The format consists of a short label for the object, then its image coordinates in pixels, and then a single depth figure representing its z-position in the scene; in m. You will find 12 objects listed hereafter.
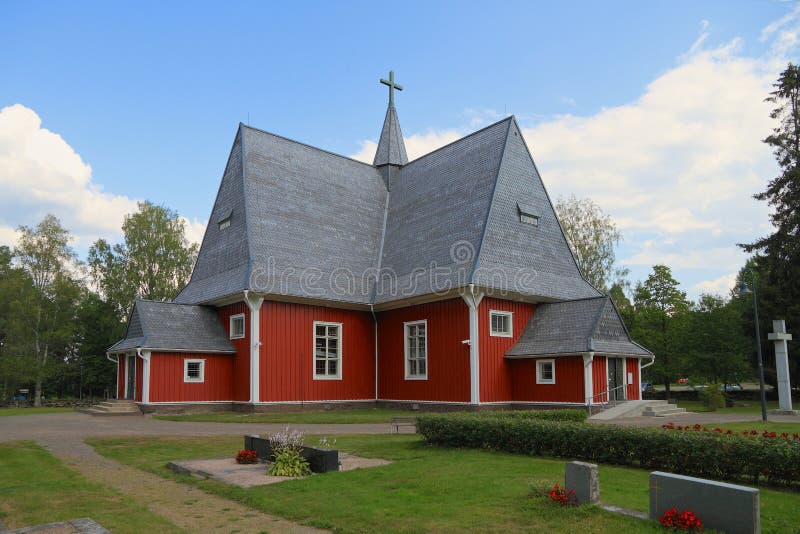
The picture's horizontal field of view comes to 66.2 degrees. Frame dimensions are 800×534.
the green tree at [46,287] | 40.89
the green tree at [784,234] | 32.47
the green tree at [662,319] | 38.28
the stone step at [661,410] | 23.20
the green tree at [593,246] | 41.88
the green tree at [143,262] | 44.59
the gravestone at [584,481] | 7.56
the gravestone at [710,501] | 6.23
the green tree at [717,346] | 37.81
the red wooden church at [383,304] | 24.53
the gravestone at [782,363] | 24.69
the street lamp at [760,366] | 20.53
